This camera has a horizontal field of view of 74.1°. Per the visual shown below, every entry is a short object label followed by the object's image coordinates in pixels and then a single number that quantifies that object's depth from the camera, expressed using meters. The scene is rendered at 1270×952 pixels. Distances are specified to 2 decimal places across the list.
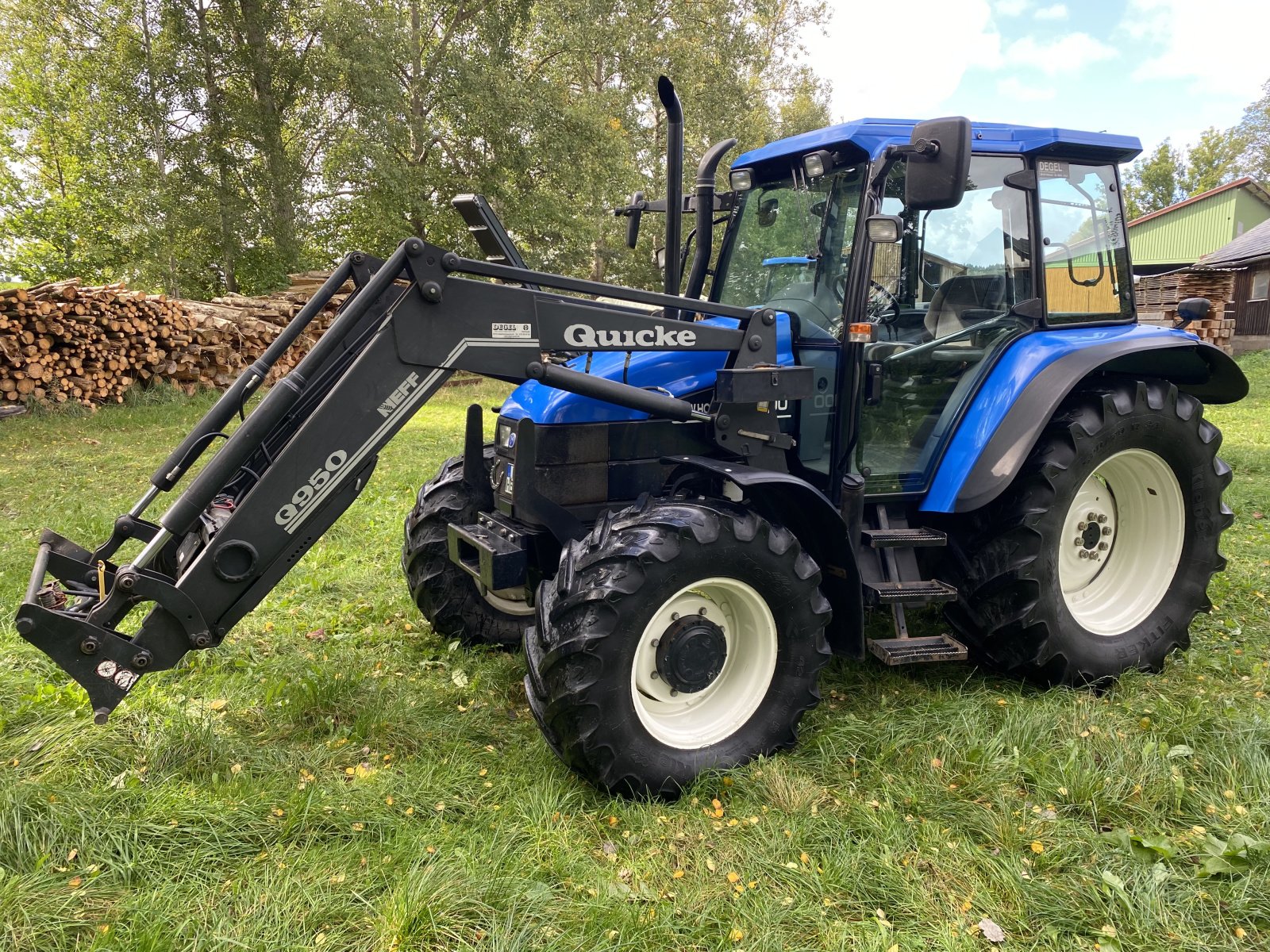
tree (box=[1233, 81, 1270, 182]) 54.34
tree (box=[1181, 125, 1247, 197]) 55.44
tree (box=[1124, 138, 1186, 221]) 57.44
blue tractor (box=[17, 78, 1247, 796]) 2.90
